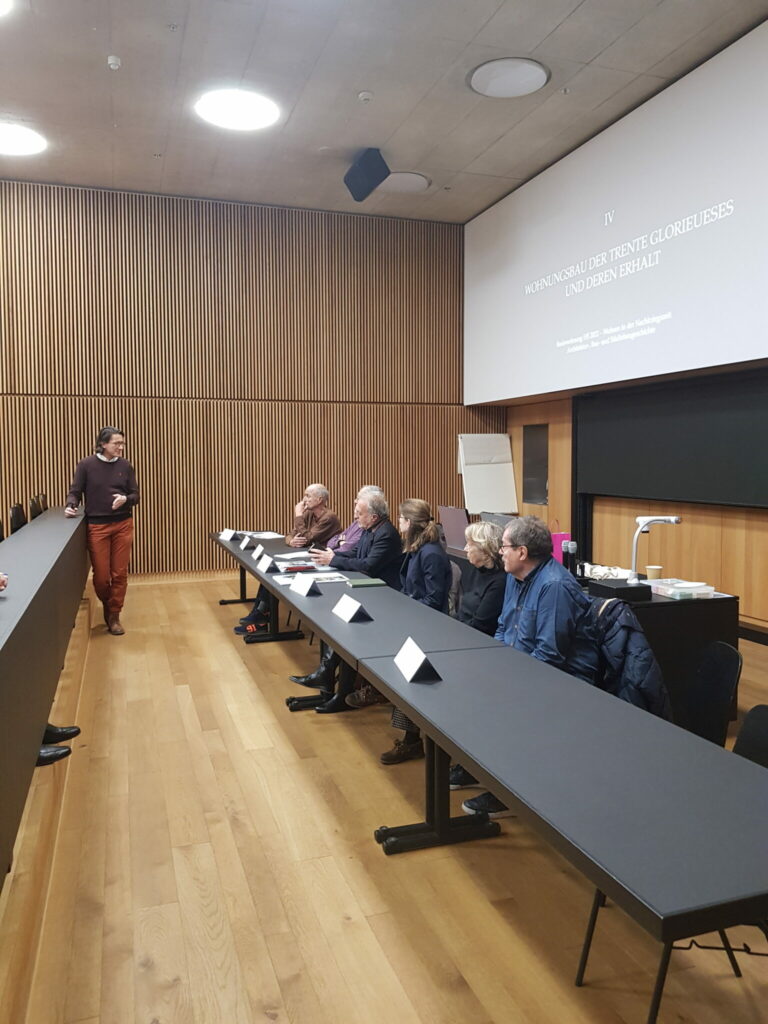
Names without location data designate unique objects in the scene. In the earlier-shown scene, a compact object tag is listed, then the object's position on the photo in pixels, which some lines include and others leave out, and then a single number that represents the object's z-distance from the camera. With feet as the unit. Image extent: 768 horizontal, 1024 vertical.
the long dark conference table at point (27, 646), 6.77
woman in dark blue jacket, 14.48
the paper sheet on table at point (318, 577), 15.78
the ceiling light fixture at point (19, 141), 23.45
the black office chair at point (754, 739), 6.87
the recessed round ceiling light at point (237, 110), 21.49
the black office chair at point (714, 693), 8.33
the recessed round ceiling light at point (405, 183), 27.71
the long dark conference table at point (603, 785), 4.53
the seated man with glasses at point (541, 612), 9.63
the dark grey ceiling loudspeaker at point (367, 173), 25.29
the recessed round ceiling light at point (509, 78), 20.13
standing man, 21.06
